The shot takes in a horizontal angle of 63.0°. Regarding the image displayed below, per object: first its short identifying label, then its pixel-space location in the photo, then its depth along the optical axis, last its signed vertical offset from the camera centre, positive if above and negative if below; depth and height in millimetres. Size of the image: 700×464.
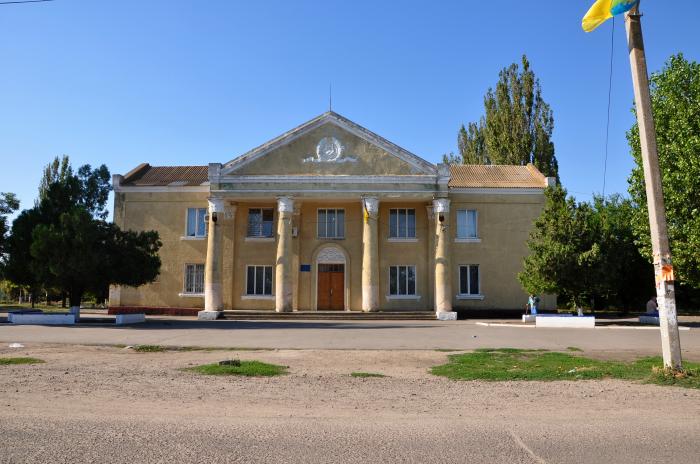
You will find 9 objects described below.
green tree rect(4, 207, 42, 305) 26141 +2042
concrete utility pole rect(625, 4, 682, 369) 10078 +1693
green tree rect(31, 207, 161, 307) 22875 +1734
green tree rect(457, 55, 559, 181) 41781 +12750
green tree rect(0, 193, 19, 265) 28688 +4514
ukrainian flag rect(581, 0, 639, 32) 10477 +5239
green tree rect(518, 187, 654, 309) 24766 +1918
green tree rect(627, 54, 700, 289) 20047 +4986
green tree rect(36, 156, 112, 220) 48906 +10352
